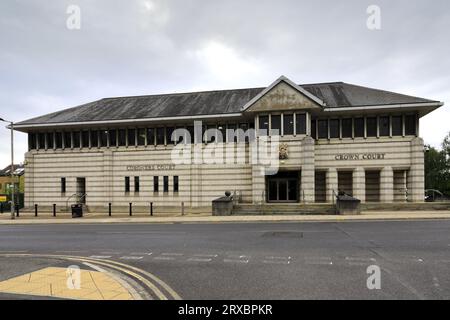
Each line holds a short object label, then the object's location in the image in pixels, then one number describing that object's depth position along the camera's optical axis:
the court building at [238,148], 25.20
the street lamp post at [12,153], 23.97
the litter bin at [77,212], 23.75
